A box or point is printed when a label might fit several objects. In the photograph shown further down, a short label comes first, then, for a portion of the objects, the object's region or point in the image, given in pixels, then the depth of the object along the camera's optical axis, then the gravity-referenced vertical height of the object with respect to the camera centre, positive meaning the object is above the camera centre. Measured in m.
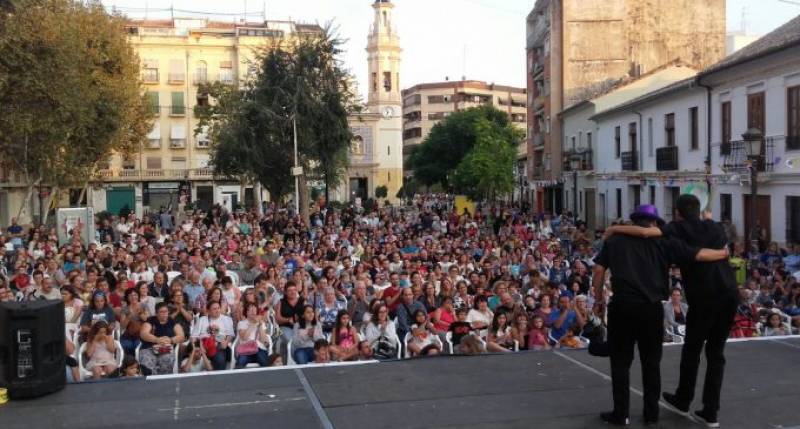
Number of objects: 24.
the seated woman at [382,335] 9.59 -1.74
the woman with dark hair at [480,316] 10.37 -1.67
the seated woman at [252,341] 9.23 -1.71
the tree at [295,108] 27.61 +2.96
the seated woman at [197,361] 8.81 -1.85
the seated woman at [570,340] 9.94 -1.89
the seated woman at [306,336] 9.41 -1.70
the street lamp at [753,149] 15.54 +0.72
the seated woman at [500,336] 9.51 -1.78
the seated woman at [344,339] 9.18 -1.71
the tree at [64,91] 25.12 +3.75
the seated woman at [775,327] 10.56 -1.87
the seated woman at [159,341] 9.00 -1.67
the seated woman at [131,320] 9.27 -1.50
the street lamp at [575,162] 29.38 +1.01
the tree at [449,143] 67.44 +4.09
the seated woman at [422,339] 9.31 -1.78
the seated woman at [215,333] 9.08 -1.62
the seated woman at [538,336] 9.70 -1.80
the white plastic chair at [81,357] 8.38 -1.75
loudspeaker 6.17 -1.18
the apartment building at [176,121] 58.34 +5.48
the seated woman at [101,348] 8.50 -1.64
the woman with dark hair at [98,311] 9.95 -1.46
